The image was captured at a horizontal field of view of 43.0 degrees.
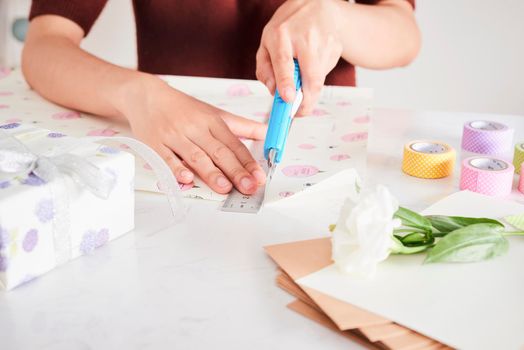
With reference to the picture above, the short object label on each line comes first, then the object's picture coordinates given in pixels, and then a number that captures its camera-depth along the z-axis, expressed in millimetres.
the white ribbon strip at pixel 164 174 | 679
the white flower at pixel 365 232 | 514
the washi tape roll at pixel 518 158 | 819
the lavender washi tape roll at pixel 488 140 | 879
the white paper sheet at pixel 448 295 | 469
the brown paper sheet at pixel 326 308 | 467
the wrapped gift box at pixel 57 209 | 535
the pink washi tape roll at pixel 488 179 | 738
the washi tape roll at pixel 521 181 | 755
